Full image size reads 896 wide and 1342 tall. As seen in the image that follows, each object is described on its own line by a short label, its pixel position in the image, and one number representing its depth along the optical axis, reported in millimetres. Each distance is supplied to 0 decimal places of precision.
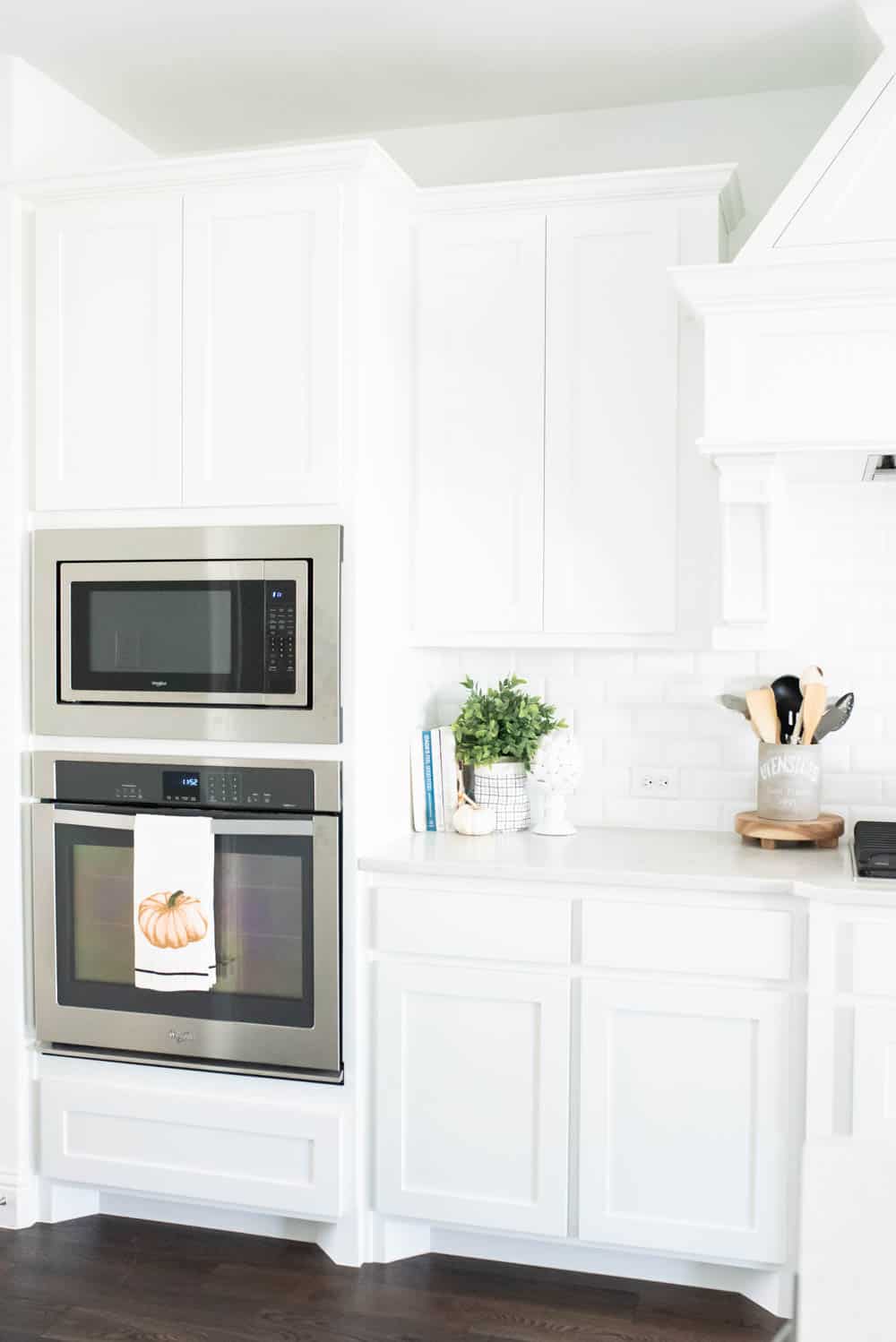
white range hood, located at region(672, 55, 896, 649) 2580
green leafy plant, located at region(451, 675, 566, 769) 3117
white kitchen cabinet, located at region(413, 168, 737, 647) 2965
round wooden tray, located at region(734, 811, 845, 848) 2859
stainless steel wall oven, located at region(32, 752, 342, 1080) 2789
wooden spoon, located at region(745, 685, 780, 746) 2986
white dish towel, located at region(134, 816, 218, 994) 2828
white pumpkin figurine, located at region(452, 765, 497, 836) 3041
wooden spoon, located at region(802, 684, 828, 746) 2945
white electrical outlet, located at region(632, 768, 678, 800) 3223
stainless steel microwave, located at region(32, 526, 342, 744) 2775
